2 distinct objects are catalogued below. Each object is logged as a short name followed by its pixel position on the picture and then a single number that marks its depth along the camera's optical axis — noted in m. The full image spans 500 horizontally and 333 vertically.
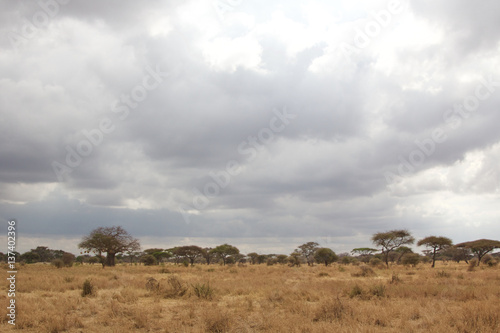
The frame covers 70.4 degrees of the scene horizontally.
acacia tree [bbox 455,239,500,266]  53.91
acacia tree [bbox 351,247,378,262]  102.82
